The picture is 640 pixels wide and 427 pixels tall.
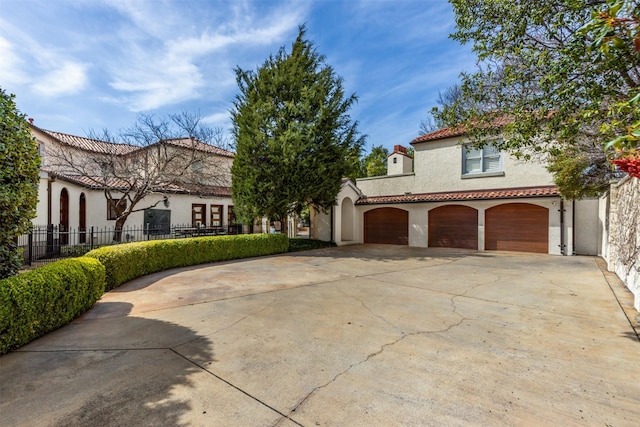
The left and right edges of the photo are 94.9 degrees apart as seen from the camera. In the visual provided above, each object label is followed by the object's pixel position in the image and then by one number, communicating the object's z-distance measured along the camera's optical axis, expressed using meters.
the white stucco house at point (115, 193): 13.41
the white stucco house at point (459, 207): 13.38
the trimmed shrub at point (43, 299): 3.70
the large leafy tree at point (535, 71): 4.09
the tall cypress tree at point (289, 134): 14.43
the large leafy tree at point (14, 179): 3.85
